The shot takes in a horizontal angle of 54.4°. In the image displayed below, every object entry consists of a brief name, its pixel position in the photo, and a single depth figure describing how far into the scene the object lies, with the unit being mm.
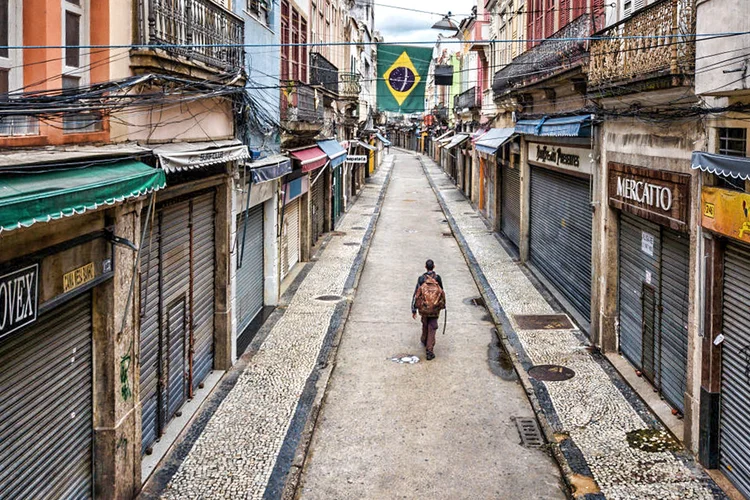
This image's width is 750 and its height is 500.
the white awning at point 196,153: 7844
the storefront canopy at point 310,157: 18027
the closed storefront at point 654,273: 9789
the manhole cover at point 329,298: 17109
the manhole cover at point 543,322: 14664
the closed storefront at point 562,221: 14906
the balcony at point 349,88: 29772
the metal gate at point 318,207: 24969
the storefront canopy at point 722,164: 6734
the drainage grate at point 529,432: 9414
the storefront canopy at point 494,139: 21553
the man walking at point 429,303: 12679
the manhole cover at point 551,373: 11649
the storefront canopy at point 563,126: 13258
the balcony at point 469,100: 34353
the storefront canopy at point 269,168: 12688
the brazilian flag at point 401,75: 21969
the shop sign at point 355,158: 32031
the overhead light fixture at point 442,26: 29222
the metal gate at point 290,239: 18906
